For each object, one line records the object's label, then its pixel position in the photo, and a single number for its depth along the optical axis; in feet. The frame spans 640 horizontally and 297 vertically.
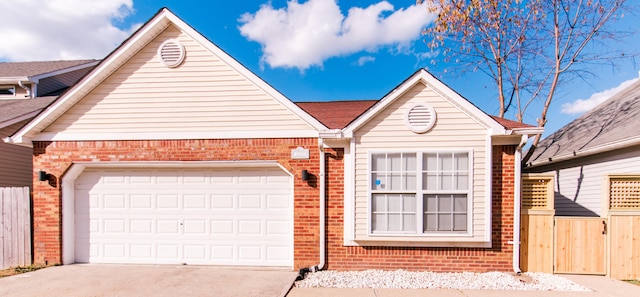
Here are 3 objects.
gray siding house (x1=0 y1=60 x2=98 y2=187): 32.04
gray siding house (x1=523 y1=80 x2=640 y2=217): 21.43
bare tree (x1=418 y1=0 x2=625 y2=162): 32.22
